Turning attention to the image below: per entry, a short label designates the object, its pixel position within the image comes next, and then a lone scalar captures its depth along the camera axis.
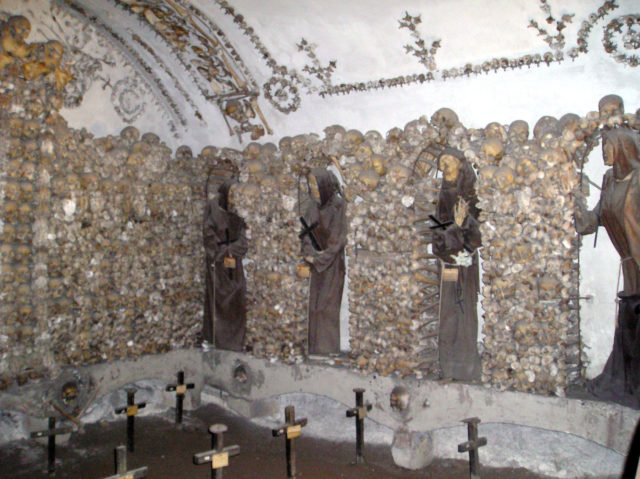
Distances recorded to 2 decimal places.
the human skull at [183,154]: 7.41
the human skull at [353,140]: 6.05
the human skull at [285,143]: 6.59
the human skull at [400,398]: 5.41
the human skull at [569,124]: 4.70
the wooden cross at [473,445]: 4.46
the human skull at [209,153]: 7.36
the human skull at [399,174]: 5.56
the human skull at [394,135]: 5.73
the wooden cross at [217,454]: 3.91
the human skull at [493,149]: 4.99
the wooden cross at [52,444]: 5.25
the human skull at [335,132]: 6.18
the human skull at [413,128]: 5.55
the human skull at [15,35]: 5.64
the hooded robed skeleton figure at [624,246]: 4.41
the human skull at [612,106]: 4.51
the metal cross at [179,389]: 6.39
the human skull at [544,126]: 4.85
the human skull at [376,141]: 5.87
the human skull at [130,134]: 6.93
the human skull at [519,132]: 4.98
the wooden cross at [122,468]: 3.93
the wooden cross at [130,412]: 5.76
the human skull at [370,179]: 5.69
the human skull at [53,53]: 5.95
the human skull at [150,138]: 7.10
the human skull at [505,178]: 4.86
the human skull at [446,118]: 5.37
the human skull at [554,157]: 4.69
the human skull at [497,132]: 5.09
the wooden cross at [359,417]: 5.28
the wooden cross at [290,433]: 4.72
